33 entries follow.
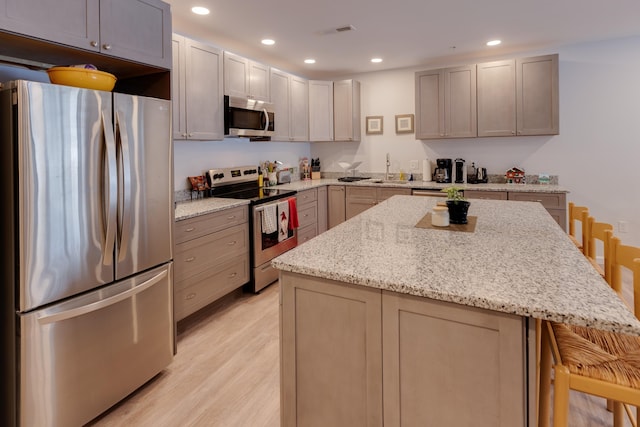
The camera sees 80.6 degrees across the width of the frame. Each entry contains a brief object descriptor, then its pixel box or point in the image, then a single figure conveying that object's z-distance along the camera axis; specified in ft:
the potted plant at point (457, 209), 7.14
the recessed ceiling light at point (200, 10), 10.06
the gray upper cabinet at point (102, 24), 5.52
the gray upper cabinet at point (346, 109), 17.49
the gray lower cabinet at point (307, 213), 14.70
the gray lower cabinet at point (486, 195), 13.79
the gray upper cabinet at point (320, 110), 17.30
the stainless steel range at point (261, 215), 11.83
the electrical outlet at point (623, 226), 14.12
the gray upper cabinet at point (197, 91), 10.23
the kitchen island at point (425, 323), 3.61
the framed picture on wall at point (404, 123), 17.26
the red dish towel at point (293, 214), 13.40
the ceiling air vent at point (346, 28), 11.72
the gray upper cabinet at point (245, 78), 12.08
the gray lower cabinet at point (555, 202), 13.09
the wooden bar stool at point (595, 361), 3.59
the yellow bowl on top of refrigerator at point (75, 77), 6.19
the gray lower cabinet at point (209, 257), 9.13
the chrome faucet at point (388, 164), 17.89
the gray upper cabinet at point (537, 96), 13.79
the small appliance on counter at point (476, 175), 15.76
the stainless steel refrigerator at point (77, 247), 5.23
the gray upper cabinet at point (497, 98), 14.40
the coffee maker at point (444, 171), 16.19
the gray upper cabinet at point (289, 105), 14.92
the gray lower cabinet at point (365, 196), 15.88
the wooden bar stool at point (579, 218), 7.63
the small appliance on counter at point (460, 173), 15.79
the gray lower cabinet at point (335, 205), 16.78
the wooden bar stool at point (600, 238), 5.84
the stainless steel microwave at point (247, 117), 12.08
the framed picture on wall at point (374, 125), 18.01
